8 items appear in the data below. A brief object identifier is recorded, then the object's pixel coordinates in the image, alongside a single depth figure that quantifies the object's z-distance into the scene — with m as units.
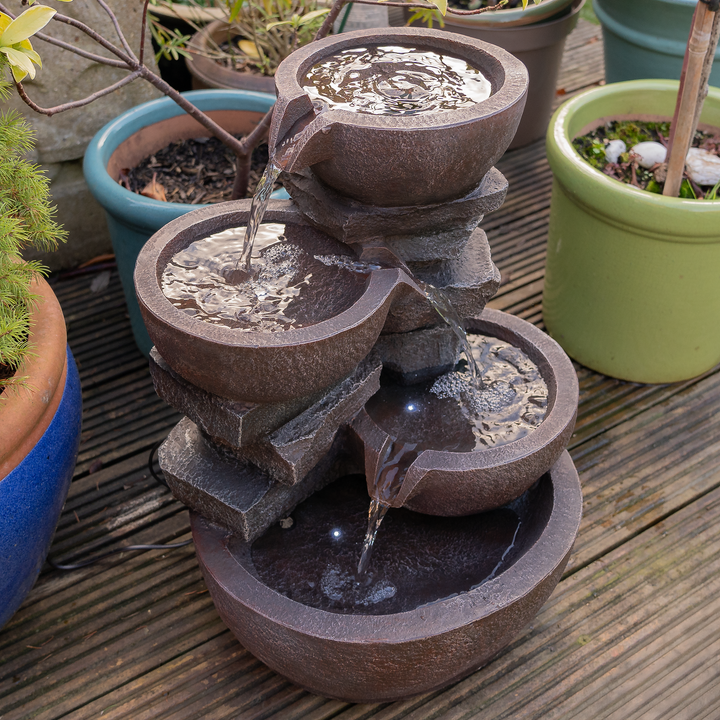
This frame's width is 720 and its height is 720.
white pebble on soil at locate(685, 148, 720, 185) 2.44
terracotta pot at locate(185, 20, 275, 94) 2.95
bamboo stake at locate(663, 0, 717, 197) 2.05
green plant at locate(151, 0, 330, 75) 2.98
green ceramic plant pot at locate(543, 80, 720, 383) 2.28
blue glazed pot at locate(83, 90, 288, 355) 2.23
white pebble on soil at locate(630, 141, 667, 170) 2.58
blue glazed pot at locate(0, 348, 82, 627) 1.62
